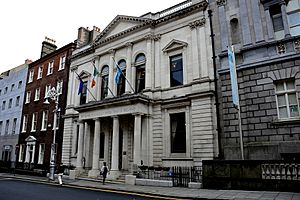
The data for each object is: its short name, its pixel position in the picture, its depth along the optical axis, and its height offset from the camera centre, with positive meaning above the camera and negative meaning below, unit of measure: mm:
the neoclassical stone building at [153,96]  18344 +4551
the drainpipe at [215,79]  16591 +5328
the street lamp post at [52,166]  20922 -1212
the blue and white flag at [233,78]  14250 +4470
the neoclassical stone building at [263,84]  13749 +4136
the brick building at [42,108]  29125 +5817
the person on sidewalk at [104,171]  17672 -1398
